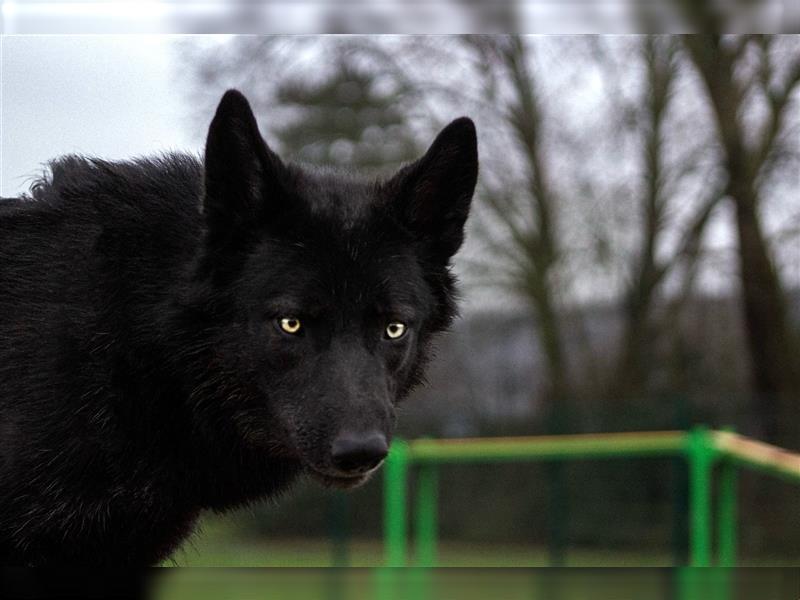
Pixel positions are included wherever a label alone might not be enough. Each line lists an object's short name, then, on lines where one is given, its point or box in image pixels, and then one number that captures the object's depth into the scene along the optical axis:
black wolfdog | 2.91
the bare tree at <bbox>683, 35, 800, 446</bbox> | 16.14
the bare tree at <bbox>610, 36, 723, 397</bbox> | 17.36
